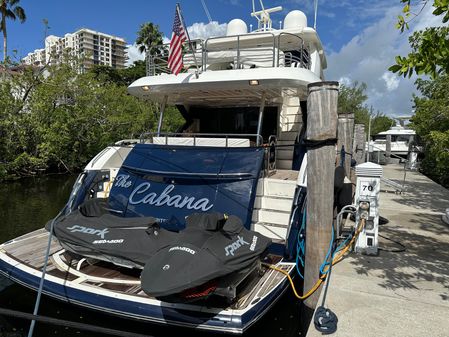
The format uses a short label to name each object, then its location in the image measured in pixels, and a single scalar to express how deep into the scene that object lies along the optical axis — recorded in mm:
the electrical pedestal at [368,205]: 5273
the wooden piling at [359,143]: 15359
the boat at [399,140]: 30594
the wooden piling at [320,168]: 4277
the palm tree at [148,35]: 42719
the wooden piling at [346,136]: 9797
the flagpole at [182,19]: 6055
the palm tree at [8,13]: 27438
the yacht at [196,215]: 3717
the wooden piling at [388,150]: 26555
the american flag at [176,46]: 6242
